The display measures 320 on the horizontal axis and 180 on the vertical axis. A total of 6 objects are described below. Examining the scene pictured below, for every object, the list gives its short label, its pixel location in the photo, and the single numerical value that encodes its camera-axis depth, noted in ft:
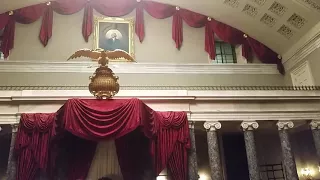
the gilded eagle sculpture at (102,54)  19.77
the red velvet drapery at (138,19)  29.49
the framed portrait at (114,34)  30.14
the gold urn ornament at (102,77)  19.84
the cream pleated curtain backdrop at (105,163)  22.67
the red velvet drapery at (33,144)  20.29
